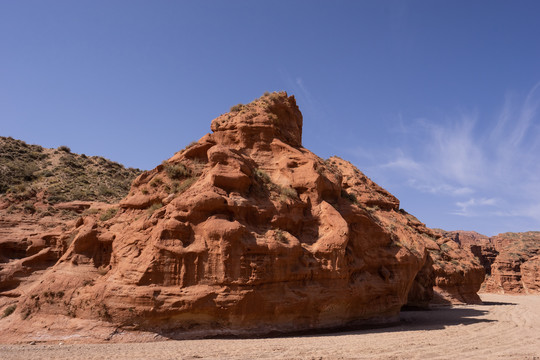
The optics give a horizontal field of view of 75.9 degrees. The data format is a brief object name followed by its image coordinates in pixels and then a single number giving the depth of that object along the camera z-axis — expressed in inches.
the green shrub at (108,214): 577.9
